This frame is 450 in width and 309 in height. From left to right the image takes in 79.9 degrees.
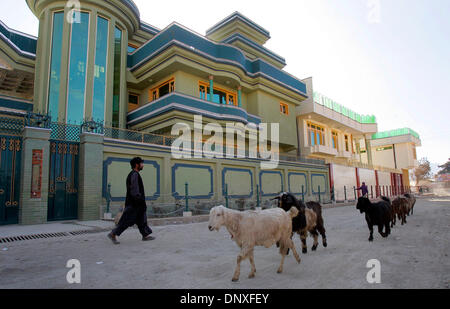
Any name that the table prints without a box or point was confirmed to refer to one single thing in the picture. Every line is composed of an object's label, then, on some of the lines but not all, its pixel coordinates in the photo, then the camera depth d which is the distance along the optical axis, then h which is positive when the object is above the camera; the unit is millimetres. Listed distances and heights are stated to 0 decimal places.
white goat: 3697 -592
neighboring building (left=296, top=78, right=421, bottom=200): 29578 +5638
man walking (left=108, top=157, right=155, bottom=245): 6223 -376
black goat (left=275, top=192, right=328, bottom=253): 5016 -642
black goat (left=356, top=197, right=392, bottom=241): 6539 -703
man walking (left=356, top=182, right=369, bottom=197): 18356 -323
